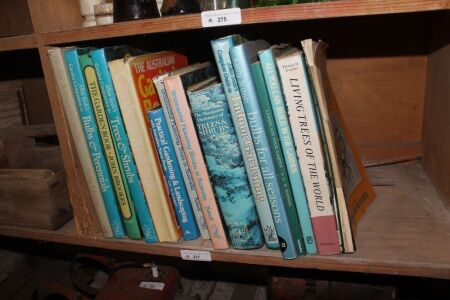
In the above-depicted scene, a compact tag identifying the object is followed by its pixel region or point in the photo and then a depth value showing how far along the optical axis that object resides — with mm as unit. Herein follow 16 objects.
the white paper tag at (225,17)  536
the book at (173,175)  625
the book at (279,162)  548
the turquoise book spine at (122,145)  617
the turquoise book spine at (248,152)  549
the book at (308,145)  525
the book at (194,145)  582
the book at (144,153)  609
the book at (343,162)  531
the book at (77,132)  649
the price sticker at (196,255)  676
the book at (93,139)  641
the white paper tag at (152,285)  950
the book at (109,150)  633
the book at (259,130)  542
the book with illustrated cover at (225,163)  579
